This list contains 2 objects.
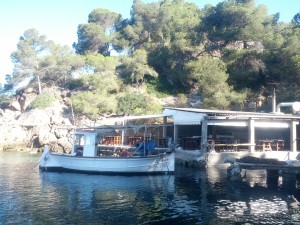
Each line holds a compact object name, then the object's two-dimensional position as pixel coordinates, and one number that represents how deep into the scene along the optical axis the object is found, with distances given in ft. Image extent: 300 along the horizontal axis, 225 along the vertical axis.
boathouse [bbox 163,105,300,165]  72.79
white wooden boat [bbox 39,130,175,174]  64.51
